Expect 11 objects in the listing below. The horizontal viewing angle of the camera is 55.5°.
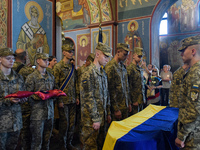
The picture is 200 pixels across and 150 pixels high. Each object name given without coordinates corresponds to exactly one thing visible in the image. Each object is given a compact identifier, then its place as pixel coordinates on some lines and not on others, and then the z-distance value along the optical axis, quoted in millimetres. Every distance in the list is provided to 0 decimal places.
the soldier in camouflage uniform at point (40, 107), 3104
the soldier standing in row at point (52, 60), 4965
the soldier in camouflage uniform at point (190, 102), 1896
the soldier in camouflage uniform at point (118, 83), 3547
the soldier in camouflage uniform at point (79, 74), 4258
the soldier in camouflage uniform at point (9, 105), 2675
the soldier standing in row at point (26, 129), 3348
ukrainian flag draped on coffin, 2105
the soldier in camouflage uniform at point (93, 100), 2641
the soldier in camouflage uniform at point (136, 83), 4398
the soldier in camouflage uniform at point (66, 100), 3795
